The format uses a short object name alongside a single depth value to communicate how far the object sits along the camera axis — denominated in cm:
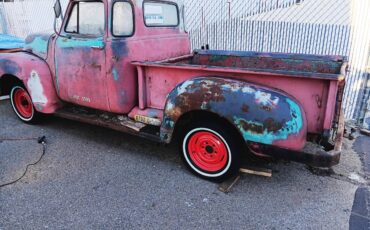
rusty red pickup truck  289
